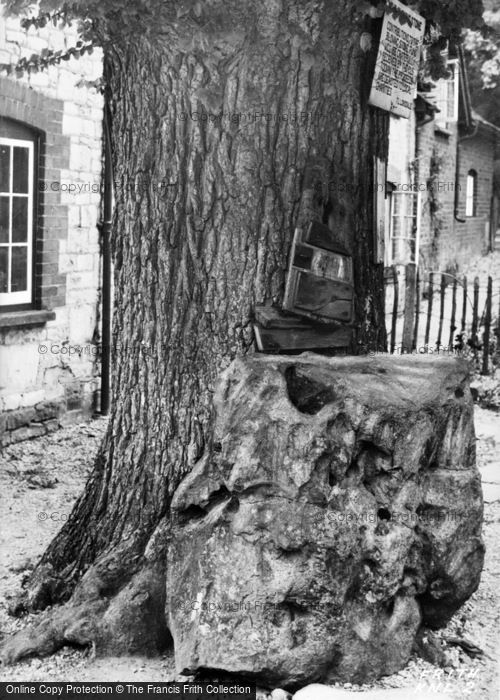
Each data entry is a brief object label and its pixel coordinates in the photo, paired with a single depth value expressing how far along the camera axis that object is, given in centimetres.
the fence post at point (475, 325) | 1024
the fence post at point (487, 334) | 994
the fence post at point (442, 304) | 955
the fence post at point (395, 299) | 891
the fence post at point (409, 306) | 873
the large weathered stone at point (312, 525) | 331
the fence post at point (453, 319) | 975
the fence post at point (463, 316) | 1023
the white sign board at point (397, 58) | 400
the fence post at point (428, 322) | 974
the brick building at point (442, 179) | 1671
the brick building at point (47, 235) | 761
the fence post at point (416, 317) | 932
